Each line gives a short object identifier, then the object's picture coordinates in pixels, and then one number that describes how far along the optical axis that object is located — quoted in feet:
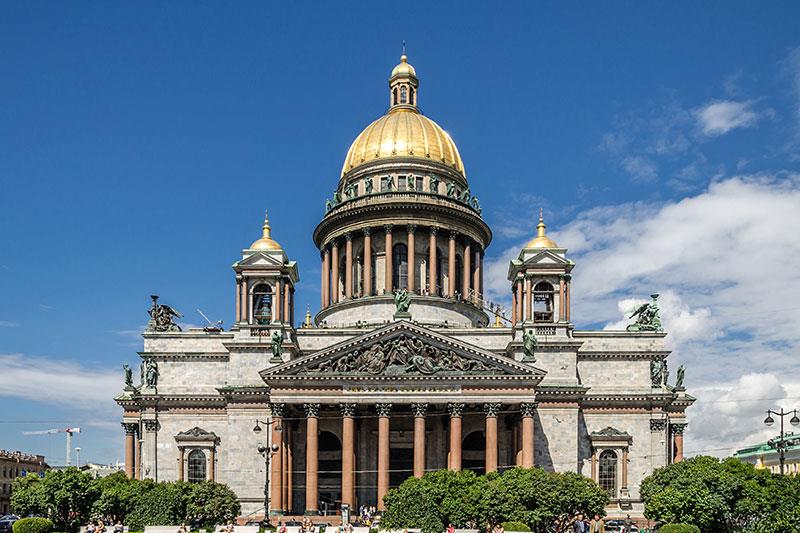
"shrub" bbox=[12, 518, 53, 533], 157.79
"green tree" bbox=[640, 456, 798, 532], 153.17
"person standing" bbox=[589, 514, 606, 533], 166.91
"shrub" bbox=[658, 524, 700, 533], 147.13
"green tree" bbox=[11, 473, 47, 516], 170.40
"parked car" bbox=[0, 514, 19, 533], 182.25
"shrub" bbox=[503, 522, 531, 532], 150.56
